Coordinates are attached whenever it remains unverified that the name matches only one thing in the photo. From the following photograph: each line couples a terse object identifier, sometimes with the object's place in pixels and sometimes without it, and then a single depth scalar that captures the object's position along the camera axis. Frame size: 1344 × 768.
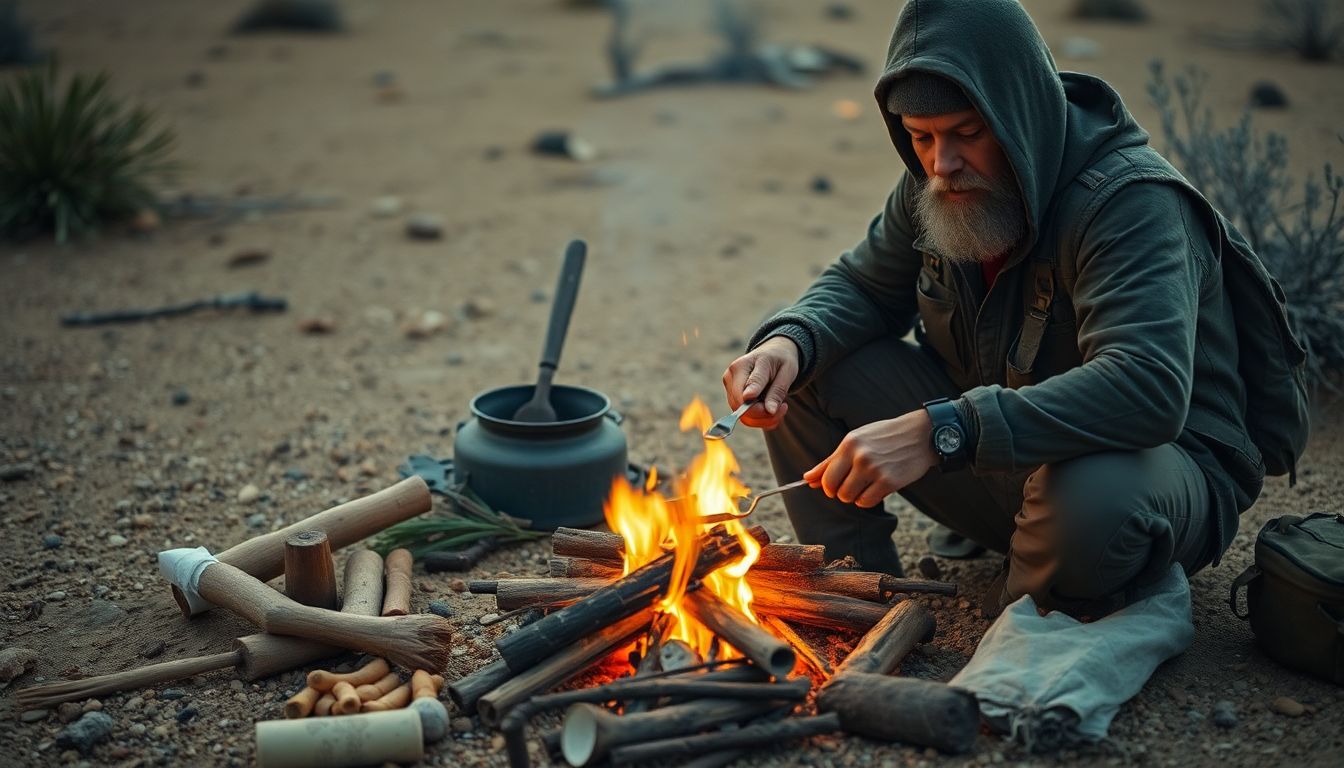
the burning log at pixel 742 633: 2.81
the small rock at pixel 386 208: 8.65
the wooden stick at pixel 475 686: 2.90
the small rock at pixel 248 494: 4.42
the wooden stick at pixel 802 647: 3.02
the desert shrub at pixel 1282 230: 5.07
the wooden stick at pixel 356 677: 2.97
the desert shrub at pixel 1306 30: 12.29
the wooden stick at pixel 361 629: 3.09
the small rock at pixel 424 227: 8.12
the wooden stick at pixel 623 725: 2.65
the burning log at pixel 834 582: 3.29
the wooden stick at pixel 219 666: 3.02
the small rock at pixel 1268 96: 10.22
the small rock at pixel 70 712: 2.97
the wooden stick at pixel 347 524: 3.54
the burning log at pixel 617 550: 3.32
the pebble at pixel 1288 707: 2.89
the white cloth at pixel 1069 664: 2.73
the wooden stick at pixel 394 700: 2.90
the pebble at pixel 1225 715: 2.87
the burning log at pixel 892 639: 2.97
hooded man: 2.79
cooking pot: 4.03
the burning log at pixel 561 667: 2.82
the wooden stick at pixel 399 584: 3.37
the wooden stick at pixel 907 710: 2.70
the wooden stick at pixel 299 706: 2.89
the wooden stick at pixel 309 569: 3.32
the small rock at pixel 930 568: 3.82
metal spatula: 4.18
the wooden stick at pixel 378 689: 2.96
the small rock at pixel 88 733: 2.87
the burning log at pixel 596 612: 2.89
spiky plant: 7.89
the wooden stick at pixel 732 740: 2.67
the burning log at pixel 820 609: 3.21
